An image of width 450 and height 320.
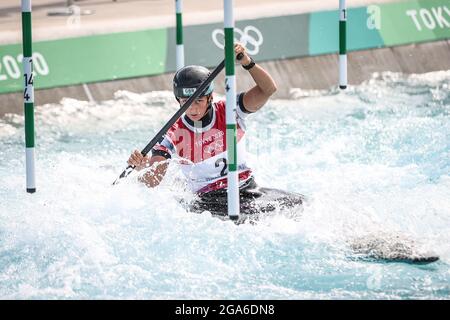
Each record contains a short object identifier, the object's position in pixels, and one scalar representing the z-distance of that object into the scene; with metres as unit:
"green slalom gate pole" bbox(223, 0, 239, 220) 14.44
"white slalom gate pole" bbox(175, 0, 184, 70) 18.95
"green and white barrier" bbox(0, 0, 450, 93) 23.53
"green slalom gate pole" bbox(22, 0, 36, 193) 15.06
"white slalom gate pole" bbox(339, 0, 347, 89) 19.50
